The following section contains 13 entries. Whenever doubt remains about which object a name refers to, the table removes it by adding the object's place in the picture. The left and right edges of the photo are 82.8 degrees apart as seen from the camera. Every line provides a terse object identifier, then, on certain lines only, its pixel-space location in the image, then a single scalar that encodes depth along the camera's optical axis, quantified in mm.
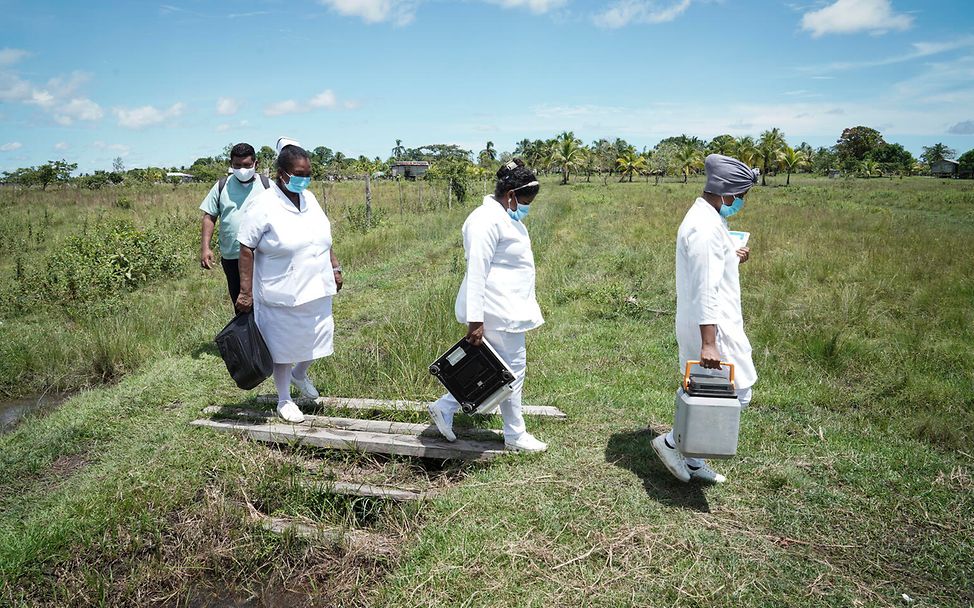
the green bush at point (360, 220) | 13750
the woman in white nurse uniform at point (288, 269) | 3500
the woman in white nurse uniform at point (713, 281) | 2781
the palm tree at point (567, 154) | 53094
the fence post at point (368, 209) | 13897
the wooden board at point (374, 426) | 3672
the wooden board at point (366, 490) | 3254
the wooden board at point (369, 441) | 3494
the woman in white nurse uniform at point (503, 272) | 2965
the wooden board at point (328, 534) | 2941
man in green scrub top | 4664
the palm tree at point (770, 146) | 47344
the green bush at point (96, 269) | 7242
